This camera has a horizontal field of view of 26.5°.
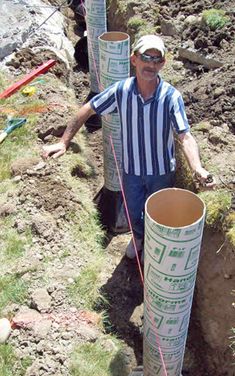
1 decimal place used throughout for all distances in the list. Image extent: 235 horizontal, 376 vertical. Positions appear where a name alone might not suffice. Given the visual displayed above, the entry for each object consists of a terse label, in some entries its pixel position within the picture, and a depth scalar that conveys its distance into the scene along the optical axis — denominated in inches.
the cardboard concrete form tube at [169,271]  114.1
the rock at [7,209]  197.3
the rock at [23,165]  215.8
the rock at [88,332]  157.2
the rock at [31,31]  315.6
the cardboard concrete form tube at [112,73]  219.1
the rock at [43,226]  187.8
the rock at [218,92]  229.6
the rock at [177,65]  277.1
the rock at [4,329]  151.0
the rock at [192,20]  299.7
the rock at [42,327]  153.0
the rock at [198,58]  260.7
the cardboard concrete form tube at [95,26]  295.7
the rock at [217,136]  203.8
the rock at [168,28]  307.1
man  162.1
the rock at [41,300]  161.4
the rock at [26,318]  155.3
